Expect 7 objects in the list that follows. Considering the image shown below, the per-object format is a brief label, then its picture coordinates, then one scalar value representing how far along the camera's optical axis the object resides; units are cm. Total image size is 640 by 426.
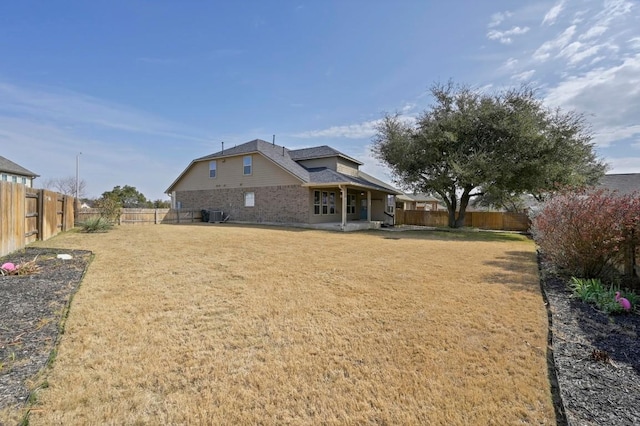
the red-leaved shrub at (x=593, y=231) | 575
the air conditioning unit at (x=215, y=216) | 2202
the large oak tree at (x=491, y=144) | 1770
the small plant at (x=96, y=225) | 1227
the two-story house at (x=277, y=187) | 1925
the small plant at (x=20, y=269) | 531
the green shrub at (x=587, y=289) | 511
